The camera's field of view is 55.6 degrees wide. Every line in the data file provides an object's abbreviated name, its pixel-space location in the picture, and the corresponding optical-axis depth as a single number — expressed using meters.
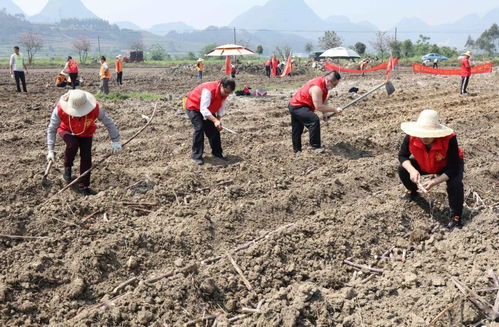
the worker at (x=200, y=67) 19.36
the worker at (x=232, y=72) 21.43
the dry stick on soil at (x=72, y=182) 5.13
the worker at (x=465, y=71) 12.44
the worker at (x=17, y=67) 13.14
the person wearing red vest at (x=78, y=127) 4.96
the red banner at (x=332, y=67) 24.98
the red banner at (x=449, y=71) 17.10
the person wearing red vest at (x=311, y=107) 6.45
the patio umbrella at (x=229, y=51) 17.83
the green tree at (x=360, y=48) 44.71
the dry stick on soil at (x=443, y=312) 3.03
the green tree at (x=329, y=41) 52.78
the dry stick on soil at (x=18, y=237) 4.23
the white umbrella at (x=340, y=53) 25.02
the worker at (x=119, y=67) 16.98
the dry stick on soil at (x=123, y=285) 3.68
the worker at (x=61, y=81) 15.61
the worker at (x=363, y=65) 24.51
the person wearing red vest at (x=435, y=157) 4.38
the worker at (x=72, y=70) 14.59
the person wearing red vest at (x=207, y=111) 6.05
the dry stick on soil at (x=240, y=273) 3.72
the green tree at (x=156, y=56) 55.84
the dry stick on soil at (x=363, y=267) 4.02
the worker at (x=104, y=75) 13.38
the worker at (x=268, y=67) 23.91
